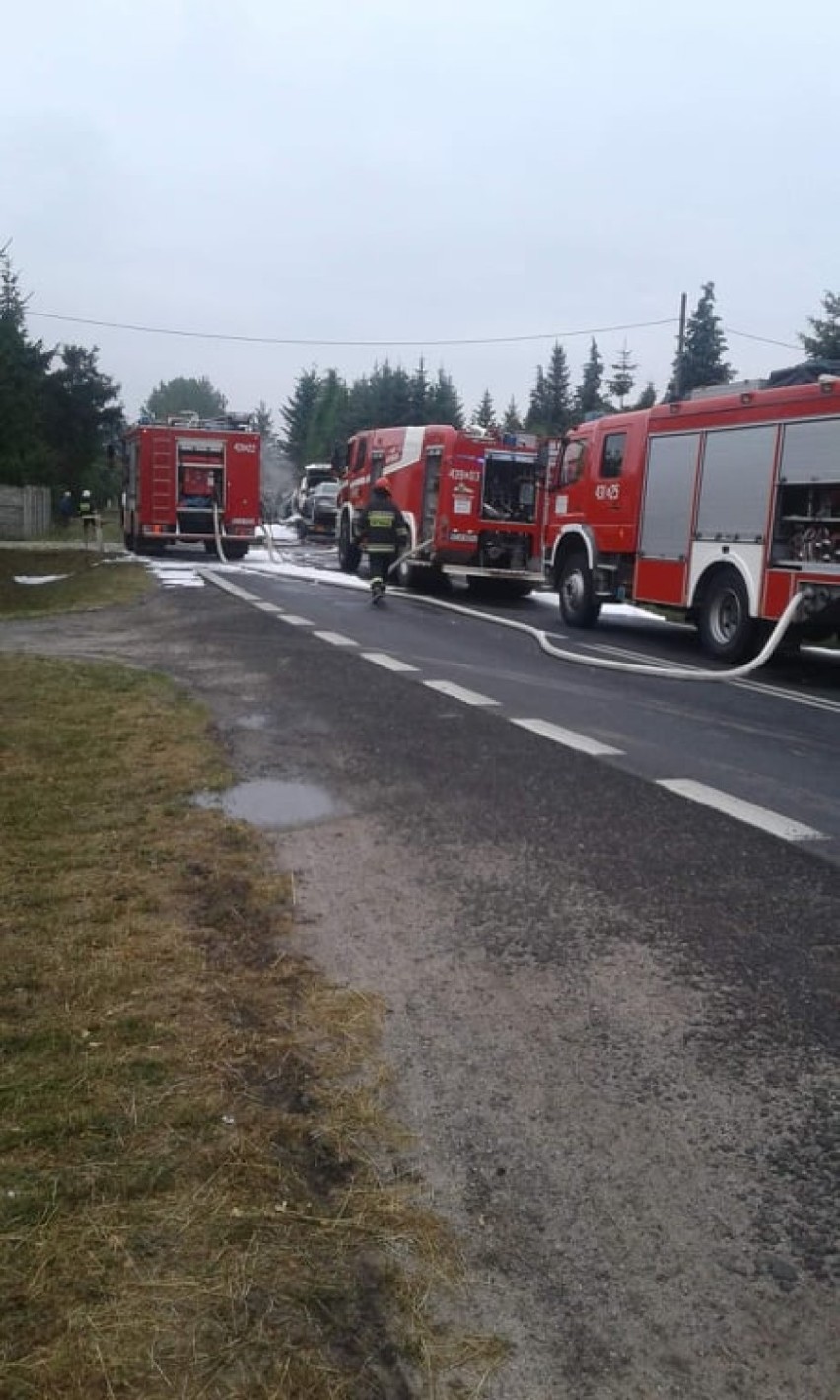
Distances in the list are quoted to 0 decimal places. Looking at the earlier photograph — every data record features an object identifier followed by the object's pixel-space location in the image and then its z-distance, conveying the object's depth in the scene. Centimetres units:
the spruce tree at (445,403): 8944
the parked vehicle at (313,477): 4912
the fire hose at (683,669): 1283
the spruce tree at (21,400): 3872
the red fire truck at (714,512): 1352
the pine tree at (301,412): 11825
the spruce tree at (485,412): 9885
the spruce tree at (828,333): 3328
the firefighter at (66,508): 4000
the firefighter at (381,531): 1855
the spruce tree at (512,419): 9176
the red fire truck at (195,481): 3088
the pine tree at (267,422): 15327
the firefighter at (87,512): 3347
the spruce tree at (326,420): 10519
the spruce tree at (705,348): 5141
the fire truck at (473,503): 2197
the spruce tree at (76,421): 6438
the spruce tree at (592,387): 7793
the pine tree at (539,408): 9019
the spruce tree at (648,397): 6855
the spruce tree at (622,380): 7225
